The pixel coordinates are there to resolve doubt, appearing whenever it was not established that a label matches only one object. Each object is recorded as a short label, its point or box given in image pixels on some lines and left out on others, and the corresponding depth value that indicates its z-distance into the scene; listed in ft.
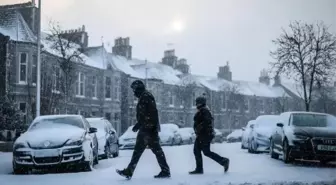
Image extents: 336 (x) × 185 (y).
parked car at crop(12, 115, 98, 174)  31.30
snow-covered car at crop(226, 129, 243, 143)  149.16
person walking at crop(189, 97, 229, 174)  30.12
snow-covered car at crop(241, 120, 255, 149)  63.00
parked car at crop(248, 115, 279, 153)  56.51
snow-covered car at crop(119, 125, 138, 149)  76.48
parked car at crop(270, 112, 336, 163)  36.65
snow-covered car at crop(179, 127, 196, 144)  109.09
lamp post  65.94
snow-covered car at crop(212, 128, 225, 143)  145.69
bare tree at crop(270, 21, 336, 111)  74.79
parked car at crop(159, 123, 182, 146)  88.58
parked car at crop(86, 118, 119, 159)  49.16
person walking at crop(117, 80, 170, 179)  26.94
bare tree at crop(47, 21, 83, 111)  88.33
